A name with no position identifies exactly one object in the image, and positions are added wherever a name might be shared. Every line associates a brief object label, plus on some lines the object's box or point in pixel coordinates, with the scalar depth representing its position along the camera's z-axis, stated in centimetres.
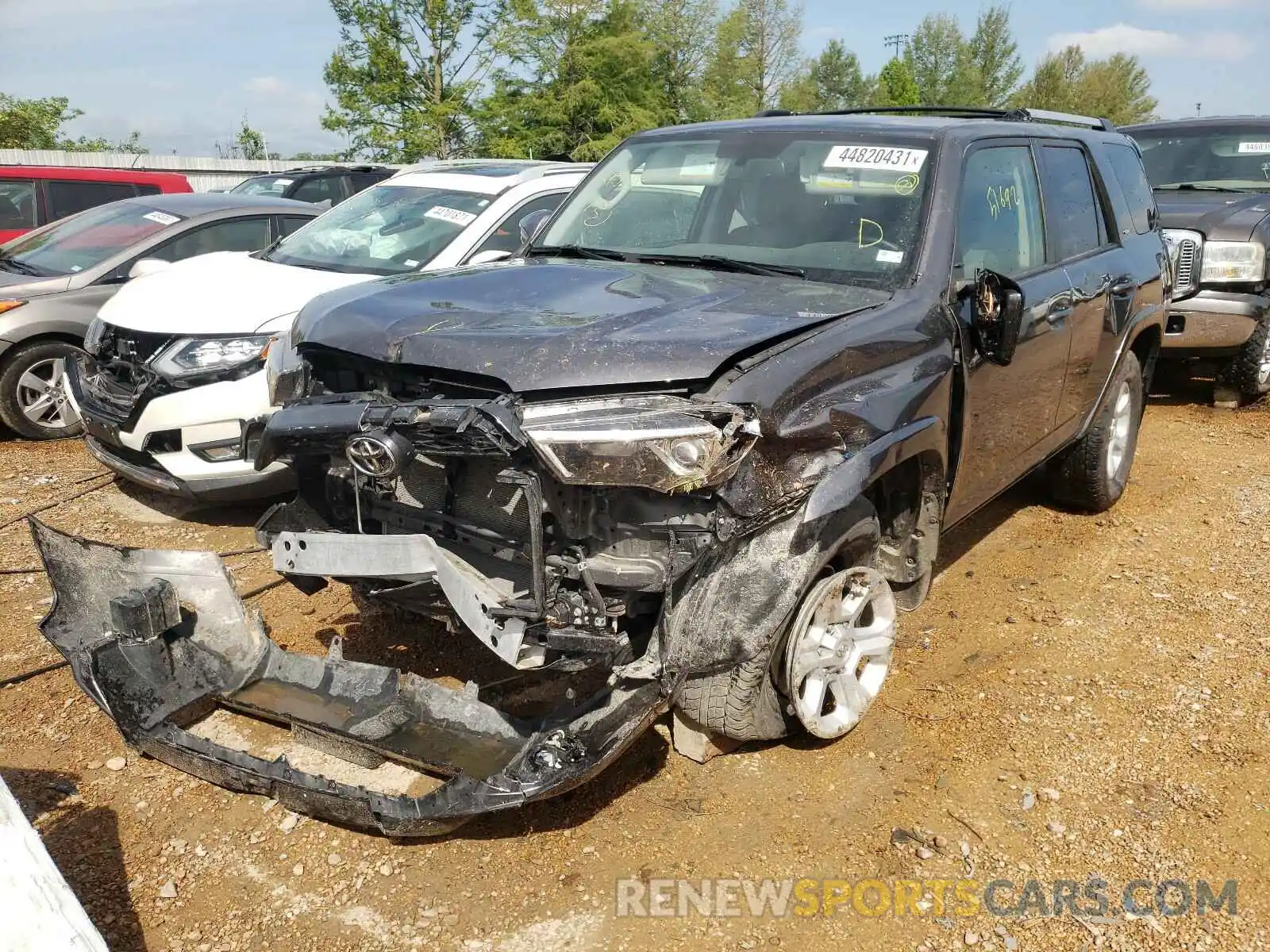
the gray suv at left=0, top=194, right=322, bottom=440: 670
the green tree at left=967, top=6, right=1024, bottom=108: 5472
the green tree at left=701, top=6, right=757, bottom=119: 4166
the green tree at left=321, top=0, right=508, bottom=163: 2686
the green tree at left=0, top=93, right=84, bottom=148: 3353
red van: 930
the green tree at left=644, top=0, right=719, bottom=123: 4059
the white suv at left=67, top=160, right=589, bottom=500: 492
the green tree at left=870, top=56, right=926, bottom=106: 4866
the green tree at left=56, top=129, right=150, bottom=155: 3456
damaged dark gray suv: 262
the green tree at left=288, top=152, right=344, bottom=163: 3017
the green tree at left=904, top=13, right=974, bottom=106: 5416
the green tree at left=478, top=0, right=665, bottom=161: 3369
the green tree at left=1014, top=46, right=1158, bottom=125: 5081
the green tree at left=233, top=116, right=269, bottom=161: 4869
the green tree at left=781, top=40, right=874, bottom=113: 5919
